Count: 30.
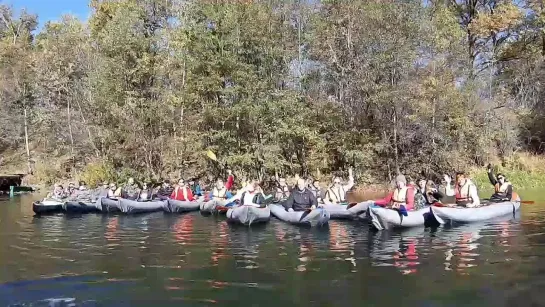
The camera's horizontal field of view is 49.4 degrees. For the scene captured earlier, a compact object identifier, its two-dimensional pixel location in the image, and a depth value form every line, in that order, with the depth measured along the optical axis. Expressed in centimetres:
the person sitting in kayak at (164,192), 2008
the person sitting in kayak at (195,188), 2117
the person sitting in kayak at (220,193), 1823
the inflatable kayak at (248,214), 1422
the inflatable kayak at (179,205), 1839
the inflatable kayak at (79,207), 1898
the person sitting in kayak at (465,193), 1434
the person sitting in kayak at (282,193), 1870
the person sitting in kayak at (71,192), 2100
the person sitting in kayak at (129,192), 2025
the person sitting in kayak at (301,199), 1432
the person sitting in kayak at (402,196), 1304
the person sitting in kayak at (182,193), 1914
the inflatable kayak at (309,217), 1358
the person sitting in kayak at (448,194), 1811
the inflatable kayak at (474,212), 1314
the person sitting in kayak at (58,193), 2052
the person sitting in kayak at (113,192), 1997
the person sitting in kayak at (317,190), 1647
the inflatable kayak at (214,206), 1704
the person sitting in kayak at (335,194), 1641
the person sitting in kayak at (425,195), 1390
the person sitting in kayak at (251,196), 1512
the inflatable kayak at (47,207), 1861
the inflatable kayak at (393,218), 1234
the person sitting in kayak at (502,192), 1575
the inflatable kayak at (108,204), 1866
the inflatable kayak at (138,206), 1833
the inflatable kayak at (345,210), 1452
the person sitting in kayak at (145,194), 2005
